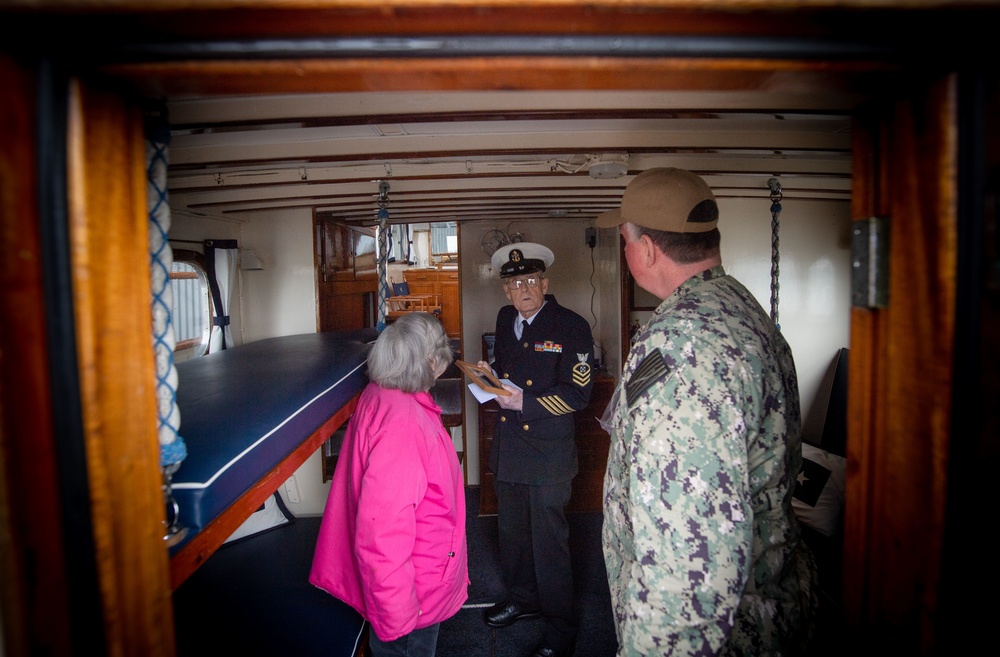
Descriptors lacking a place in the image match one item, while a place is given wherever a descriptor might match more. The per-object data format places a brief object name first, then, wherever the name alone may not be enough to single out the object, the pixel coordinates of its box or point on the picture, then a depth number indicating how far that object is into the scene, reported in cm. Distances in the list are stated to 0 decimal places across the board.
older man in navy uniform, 261
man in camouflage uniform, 103
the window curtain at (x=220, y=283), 337
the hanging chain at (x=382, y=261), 268
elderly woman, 167
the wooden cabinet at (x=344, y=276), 379
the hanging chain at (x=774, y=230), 251
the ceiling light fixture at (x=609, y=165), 203
